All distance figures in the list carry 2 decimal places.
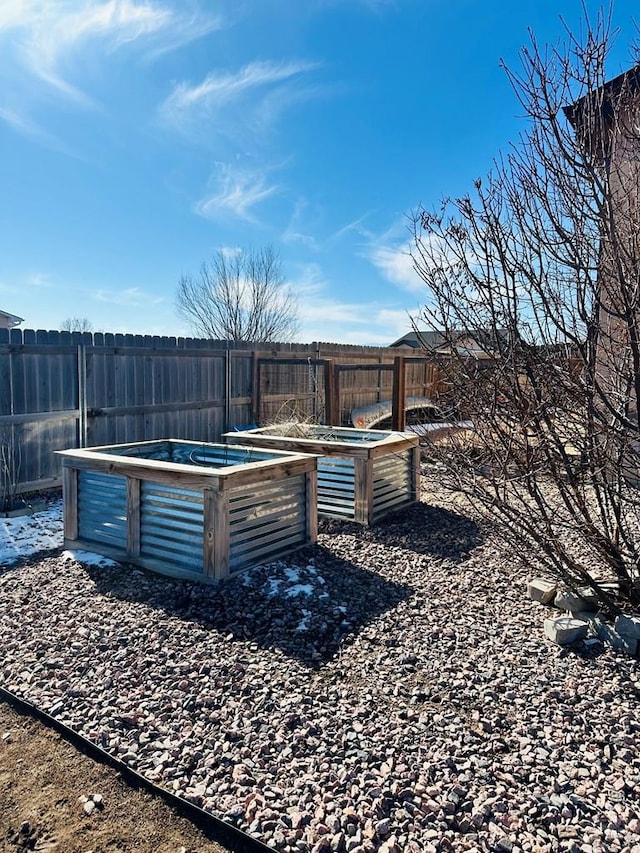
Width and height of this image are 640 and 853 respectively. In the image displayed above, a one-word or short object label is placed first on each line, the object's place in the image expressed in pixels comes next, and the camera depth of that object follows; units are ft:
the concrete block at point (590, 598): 9.31
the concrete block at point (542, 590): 10.29
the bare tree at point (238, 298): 56.85
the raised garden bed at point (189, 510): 11.12
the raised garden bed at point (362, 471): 15.92
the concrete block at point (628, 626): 8.33
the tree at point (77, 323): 81.82
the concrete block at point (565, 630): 8.76
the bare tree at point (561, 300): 7.86
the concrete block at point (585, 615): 9.21
